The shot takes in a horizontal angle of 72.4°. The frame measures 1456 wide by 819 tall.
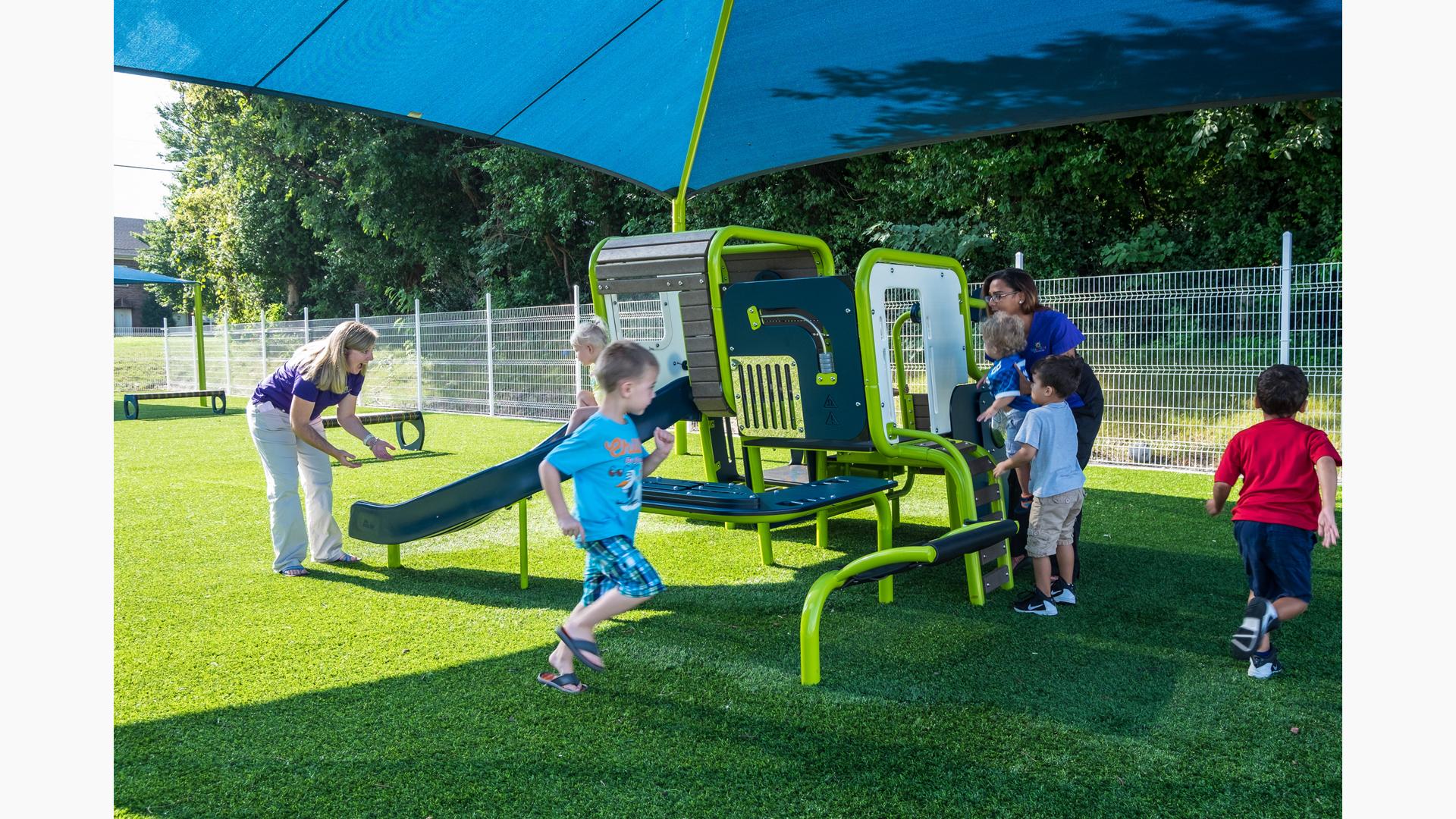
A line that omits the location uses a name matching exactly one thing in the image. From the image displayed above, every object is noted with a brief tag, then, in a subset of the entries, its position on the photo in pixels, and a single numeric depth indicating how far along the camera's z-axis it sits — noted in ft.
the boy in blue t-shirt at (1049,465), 15.57
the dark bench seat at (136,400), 52.44
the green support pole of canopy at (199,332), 68.28
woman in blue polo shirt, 17.04
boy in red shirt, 12.28
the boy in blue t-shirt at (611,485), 11.60
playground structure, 16.37
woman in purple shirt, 18.22
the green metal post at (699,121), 20.94
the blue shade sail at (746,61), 17.46
